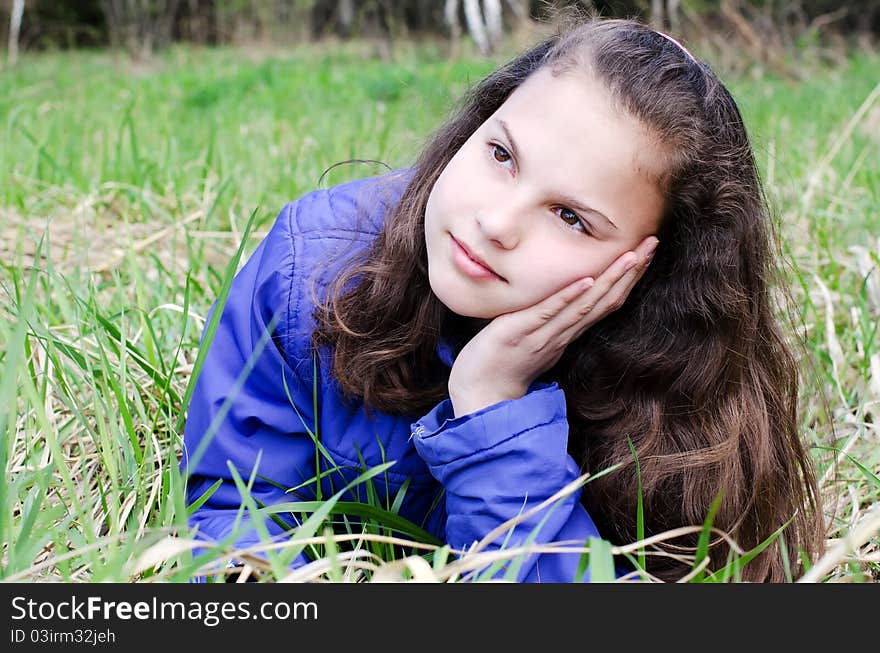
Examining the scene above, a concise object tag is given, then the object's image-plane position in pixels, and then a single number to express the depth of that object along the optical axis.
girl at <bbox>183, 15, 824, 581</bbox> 1.24
